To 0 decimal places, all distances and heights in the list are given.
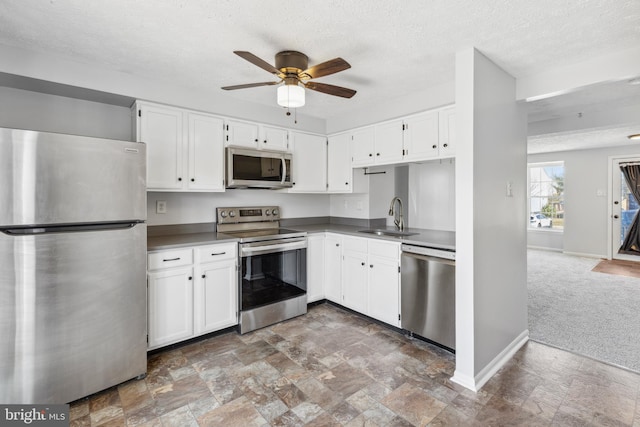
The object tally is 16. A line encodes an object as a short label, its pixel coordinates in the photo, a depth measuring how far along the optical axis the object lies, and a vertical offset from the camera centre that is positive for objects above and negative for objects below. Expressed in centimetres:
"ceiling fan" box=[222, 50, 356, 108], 216 +96
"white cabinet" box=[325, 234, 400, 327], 297 -67
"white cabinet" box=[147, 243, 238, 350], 251 -69
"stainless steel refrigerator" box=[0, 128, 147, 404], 175 -33
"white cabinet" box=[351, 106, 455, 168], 278 +74
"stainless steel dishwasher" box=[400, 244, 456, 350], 251 -70
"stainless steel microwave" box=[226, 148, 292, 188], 318 +48
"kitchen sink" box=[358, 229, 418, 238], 339 -23
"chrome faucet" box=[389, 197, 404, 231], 352 -9
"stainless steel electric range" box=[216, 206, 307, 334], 300 -58
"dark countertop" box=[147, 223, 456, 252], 258 -24
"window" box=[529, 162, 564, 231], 707 +39
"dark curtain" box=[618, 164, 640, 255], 586 -17
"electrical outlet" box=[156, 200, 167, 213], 305 +7
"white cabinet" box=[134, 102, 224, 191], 272 +62
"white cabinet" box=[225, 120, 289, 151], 323 +85
